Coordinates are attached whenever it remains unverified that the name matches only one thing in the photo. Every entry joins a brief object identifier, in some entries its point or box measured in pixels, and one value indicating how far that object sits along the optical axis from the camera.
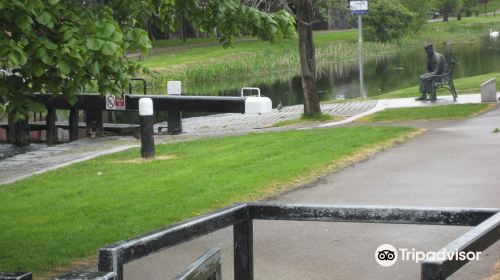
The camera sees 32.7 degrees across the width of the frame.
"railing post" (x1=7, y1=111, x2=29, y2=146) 22.67
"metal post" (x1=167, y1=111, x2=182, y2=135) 20.95
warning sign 20.81
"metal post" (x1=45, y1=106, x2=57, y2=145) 22.95
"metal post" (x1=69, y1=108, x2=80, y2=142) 22.75
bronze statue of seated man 21.72
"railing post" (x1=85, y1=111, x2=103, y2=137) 22.16
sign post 23.83
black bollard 13.97
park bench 21.47
